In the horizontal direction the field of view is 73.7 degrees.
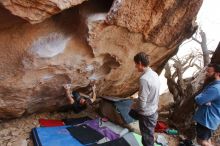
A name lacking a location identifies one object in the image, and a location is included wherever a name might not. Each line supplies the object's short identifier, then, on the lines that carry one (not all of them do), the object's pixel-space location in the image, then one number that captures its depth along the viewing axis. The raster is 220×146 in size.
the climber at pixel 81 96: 3.06
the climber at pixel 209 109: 2.39
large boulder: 2.63
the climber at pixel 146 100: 2.34
